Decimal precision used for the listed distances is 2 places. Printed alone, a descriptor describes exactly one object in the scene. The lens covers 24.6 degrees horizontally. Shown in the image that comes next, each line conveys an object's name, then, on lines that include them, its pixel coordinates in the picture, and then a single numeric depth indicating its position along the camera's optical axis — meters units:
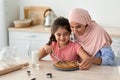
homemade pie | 2.10
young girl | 2.40
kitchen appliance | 4.04
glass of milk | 2.20
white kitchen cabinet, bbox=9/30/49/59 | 3.88
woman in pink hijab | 2.42
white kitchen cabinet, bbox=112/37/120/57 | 3.52
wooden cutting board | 4.26
